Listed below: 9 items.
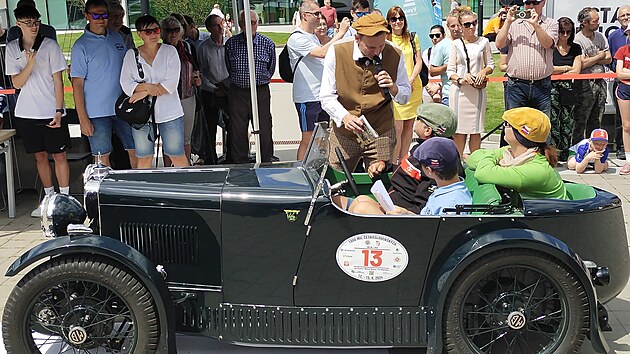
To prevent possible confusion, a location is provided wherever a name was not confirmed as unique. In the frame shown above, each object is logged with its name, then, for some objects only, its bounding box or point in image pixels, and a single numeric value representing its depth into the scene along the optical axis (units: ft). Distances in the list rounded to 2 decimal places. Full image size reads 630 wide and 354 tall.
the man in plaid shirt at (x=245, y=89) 24.45
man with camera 23.94
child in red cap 25.79
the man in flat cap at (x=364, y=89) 16.12
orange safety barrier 27.17
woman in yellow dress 24.71
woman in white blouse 20.40
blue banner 34.86
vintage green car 11.71
